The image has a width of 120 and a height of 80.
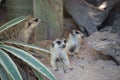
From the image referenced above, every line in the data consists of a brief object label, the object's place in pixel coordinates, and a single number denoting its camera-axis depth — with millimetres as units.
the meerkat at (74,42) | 3342
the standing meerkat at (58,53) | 2990
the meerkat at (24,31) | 3344
